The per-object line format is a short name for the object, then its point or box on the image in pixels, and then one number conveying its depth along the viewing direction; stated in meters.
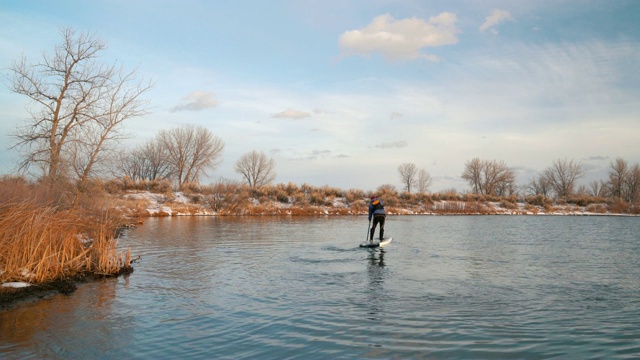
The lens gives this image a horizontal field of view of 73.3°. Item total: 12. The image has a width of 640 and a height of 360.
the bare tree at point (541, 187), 80.12
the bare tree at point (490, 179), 77.69
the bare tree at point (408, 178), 79.94
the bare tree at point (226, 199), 44.09
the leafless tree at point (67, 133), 20.64
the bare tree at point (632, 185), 68.69
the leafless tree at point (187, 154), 61.34
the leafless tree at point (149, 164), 65.69
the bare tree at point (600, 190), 78.25
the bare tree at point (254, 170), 68.56
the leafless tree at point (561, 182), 76.56
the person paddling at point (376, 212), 18.25
